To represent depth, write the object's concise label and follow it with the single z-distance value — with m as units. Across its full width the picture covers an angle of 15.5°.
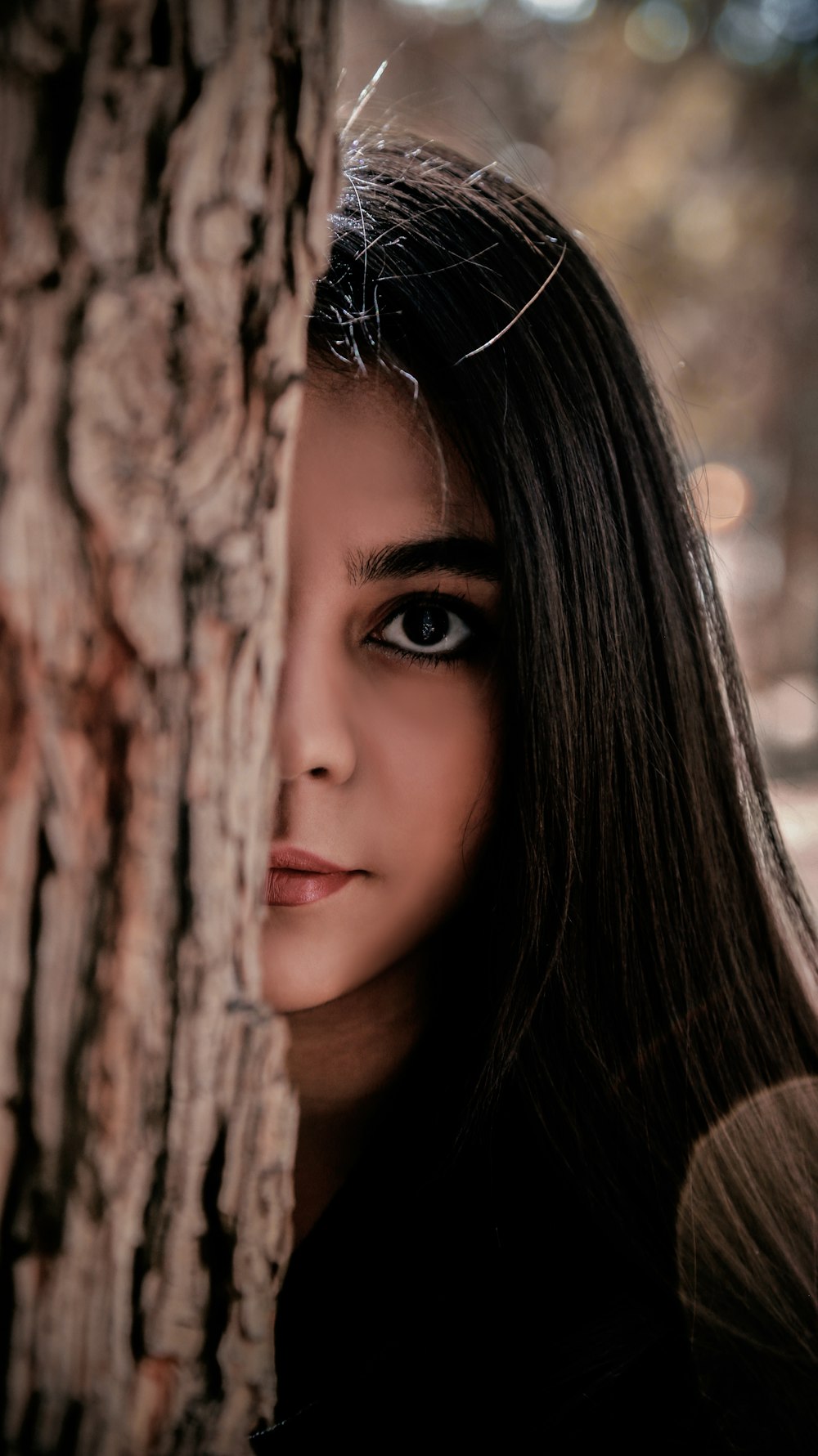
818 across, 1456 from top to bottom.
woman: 0.76
